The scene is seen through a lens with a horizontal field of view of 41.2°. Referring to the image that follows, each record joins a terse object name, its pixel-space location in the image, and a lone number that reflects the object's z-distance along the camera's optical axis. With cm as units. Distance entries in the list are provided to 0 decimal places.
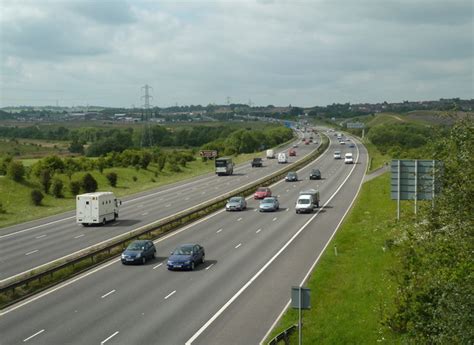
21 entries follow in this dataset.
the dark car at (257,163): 11344
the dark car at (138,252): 3462
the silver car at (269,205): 5753
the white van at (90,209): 4984
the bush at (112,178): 8425
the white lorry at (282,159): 11775
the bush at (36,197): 6625
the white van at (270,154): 13462
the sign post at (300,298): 1777
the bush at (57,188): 7212
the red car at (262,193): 6781
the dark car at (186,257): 3300
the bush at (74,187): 7410
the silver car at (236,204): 5856
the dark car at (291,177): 8638
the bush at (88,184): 7519
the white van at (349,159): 11362
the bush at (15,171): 7306
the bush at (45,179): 7219
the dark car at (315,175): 8844
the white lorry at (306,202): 5591
